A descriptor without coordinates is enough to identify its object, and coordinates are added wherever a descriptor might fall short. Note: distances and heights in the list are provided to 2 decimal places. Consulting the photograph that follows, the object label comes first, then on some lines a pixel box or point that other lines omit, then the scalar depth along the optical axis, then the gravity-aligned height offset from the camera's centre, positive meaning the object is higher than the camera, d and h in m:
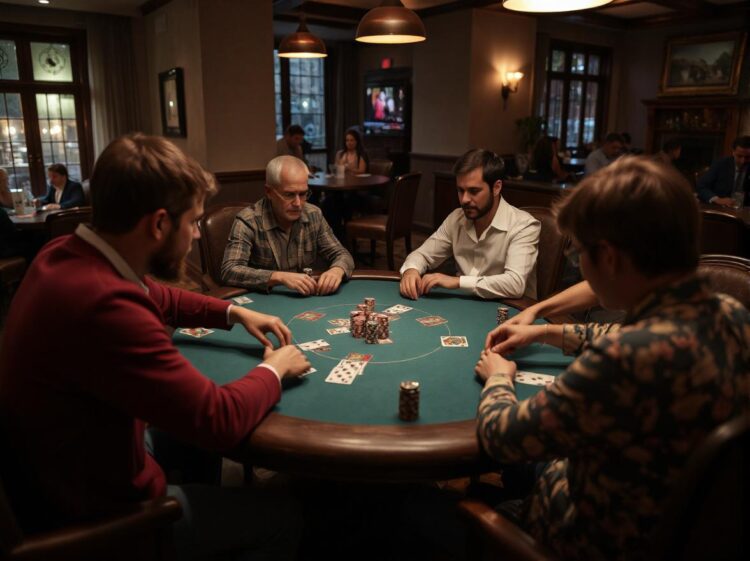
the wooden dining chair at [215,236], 2.65 -0.41
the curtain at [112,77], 6.85 +0.84
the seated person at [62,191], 5.25 -0.42
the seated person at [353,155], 6.90 -0.08
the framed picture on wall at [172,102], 5.64 +0.46
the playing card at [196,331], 1.76 -0.57
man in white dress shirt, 2.18 -0.41
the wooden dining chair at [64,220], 3.59 -0.47
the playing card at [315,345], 1.64 -0.57
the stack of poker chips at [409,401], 1.21 -0.53
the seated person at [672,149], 6.78 +0.01
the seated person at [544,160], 6.19 -0.12
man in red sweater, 0.99 -0.38
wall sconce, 7.12 +0.82
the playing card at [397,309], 2.00 -0.56
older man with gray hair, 2.26 -0.40
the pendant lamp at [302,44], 4.99 +0.89
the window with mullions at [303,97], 9.38 +0.85
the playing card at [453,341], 1.68 -0.57
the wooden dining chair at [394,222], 5.02 -0.69
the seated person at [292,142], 6.92 +0.07
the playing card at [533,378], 1.42 -0.57
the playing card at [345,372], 1.43 -0.57
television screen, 8.82 +0.62
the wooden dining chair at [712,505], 0.76 -0.49
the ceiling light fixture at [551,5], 2.16 +0.55
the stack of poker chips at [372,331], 1.69 -0.53
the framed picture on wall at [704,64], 8.04 +1.24
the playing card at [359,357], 1.56 -0.57
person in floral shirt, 0.85 -0.34
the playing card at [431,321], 1.87 -0.56
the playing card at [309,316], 1.92 -0.56
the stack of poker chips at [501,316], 1.84 -0.53
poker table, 1.11 -0.57
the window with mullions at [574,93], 8.78 +0.90
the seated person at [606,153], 6.68 -0.04
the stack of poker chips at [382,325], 1.70 -0.52
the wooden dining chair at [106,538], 0.92 -0.65
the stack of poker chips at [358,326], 1.74 -0.53
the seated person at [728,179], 4.78 -0.25
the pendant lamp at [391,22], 3.22 +0.70
